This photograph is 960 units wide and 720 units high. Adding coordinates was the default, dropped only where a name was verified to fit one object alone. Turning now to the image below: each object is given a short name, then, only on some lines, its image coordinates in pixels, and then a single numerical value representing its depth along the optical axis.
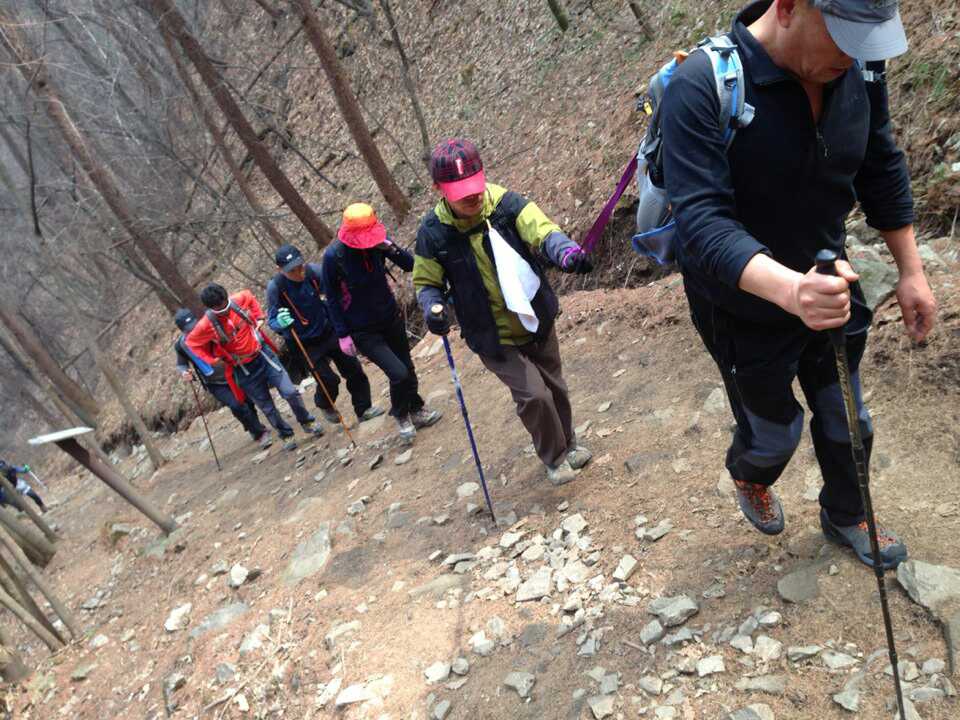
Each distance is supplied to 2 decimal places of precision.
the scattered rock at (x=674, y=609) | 3.23
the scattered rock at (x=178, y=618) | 5.80
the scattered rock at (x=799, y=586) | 3.02
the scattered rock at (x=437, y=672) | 3.65
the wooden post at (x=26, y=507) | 9.79
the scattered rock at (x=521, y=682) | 3.27
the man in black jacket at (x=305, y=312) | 7.55
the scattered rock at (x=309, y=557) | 5.50
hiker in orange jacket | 8.30
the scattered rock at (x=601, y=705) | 2.95
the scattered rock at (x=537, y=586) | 3.92
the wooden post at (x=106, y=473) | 6.08
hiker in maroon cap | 3.97
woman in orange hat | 6.23
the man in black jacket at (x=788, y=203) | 1.91
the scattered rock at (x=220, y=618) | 5.39
